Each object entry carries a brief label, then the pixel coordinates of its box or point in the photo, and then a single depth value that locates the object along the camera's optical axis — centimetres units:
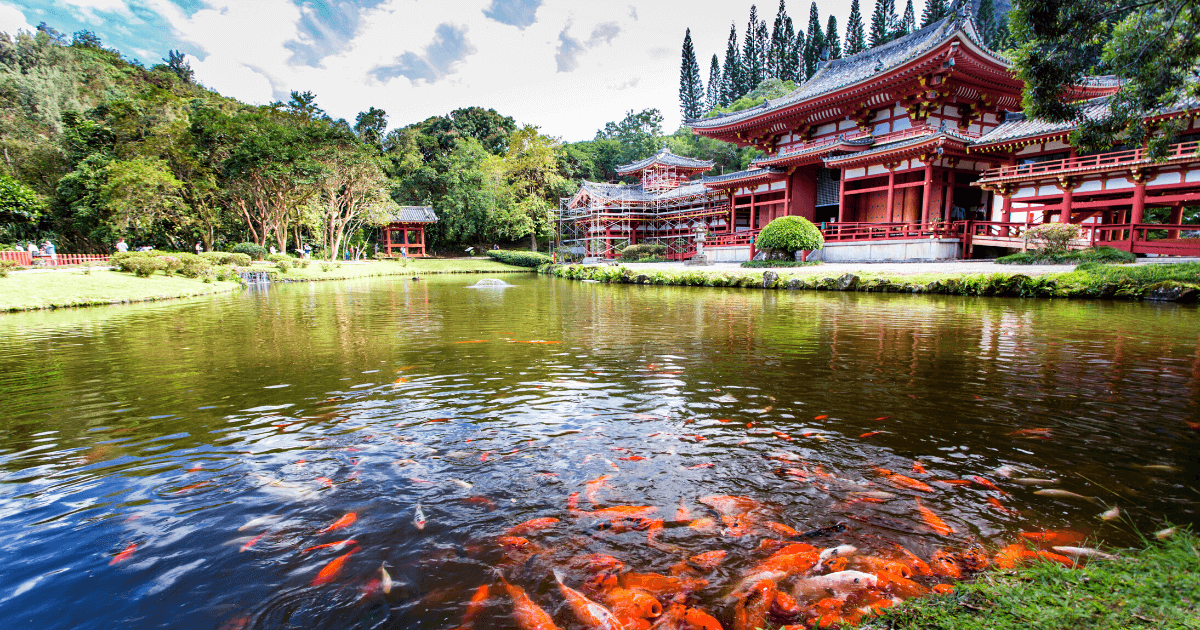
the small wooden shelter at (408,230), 4288
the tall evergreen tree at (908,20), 5705
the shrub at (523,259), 3990
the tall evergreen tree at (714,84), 6975
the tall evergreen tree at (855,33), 5512
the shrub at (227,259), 2428
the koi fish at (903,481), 310
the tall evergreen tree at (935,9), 4931
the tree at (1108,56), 620
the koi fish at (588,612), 208
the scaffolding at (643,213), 3638
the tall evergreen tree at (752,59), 6284
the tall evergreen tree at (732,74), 6244
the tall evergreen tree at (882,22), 5272
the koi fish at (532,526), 271
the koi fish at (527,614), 207
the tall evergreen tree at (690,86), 7050
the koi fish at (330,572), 234
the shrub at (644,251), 3412
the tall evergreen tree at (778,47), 5944
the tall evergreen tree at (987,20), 4731
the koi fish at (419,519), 277
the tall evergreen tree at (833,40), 5367
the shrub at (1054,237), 1564
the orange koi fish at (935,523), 263
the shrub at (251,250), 2908
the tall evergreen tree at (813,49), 5491
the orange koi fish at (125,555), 251
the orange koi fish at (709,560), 240
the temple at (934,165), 1762
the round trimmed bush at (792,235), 2156
